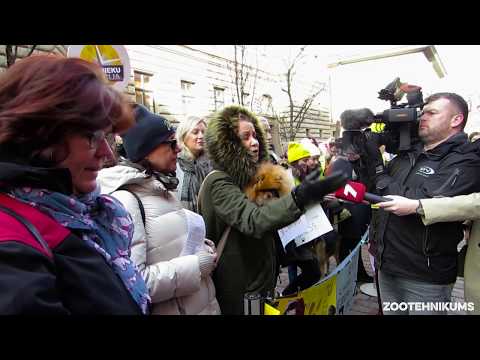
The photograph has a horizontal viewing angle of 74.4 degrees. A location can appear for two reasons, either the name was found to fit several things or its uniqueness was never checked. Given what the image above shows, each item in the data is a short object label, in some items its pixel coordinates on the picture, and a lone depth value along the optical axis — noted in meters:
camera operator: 1.73
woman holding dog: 1.70
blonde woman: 3.03
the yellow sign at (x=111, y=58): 2.32
